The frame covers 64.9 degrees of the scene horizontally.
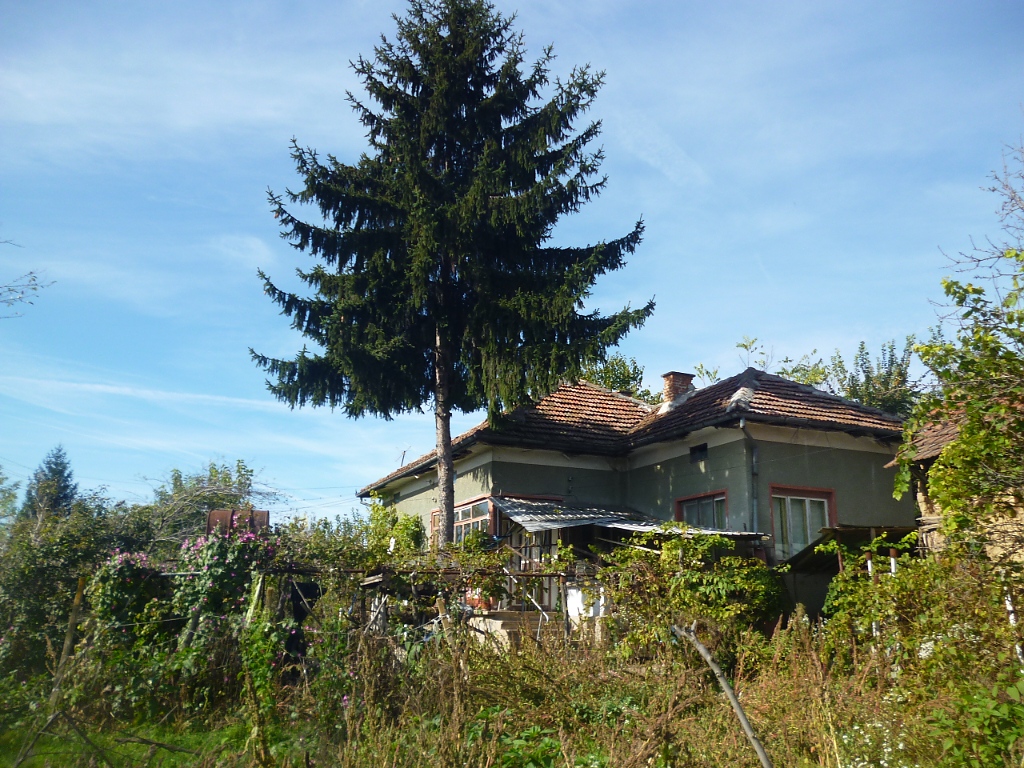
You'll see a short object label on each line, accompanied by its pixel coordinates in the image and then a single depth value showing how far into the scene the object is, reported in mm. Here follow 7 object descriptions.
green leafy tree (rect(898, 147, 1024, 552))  6652
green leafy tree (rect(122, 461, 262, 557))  18781
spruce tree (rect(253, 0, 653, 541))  15836
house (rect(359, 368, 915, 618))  15141
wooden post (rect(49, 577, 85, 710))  5063
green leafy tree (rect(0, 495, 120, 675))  8891
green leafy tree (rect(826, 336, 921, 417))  28266
